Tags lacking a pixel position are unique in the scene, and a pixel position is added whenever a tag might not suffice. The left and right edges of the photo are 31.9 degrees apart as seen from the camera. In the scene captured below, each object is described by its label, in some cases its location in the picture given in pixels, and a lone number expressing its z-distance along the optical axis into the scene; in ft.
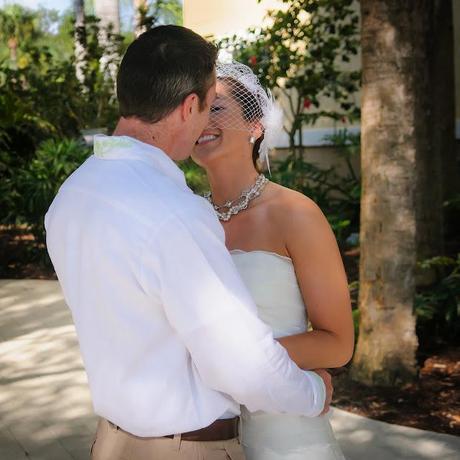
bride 7.63
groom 5.32
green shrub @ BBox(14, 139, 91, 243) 36.09
